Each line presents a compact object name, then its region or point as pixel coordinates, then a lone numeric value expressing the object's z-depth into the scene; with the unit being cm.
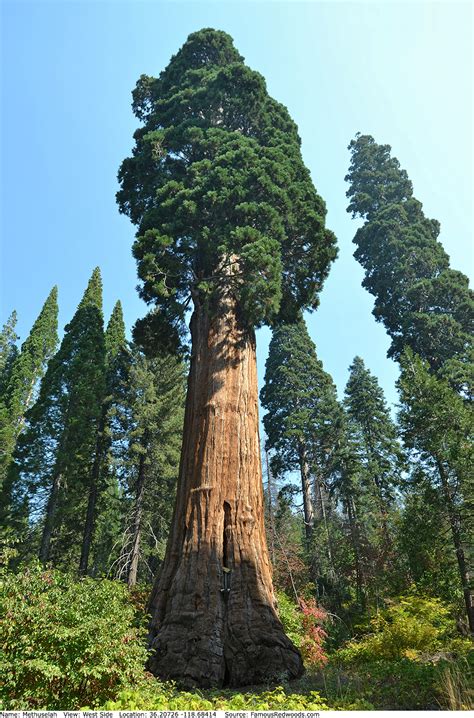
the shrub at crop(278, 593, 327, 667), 991
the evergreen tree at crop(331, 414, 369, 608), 1897
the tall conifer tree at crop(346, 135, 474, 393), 1853
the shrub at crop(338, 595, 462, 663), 836
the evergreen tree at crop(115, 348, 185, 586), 2002
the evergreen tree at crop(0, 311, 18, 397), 3934
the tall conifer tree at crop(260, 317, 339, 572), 2352
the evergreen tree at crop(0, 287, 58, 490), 2928
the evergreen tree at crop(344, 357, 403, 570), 2142
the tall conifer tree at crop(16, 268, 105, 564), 2003
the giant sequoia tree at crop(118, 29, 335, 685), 686
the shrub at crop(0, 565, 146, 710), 388
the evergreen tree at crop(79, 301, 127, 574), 2172
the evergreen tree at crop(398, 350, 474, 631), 1312
